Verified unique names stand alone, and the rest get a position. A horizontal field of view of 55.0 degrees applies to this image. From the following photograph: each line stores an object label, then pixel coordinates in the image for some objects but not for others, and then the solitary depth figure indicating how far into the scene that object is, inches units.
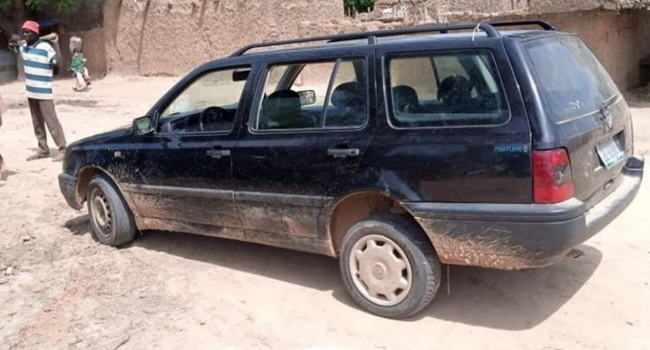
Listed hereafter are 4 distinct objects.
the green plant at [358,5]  1120.2
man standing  336.2
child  755.4
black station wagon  135.2
